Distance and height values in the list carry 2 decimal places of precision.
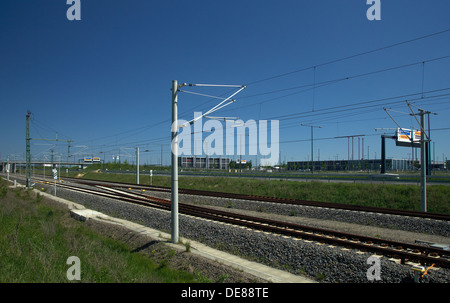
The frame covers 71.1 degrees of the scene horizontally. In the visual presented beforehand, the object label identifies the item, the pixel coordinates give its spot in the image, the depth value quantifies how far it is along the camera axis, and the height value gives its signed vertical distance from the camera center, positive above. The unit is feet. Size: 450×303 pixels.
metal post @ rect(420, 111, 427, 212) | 61.31 -2.91
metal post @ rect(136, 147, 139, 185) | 162.83 -0.16
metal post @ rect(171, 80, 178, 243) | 42.34 -1.73
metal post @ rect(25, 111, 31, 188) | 134.57 -0.03
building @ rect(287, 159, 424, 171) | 339.16 -11.34
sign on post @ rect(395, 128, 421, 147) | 150.24 +7.99
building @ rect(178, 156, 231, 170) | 375.45 -8.15
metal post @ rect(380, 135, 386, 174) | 176.84 +1.79
